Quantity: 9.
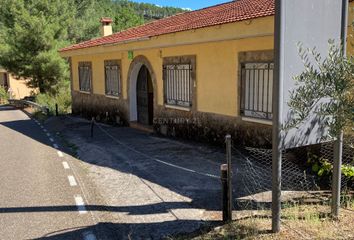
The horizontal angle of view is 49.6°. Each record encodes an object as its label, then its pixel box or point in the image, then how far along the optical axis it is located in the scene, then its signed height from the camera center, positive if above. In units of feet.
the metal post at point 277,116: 14.85 -1.77
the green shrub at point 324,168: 20.98 -5.88
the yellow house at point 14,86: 155.33 -4.65
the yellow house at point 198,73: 29.94 -0.12
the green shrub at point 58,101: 81.53 -6.17
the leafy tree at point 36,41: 99.66 +8.70
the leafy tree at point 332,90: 12.95 -0.70
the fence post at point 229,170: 17.06 -4.37
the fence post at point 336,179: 17.06 -4.90
